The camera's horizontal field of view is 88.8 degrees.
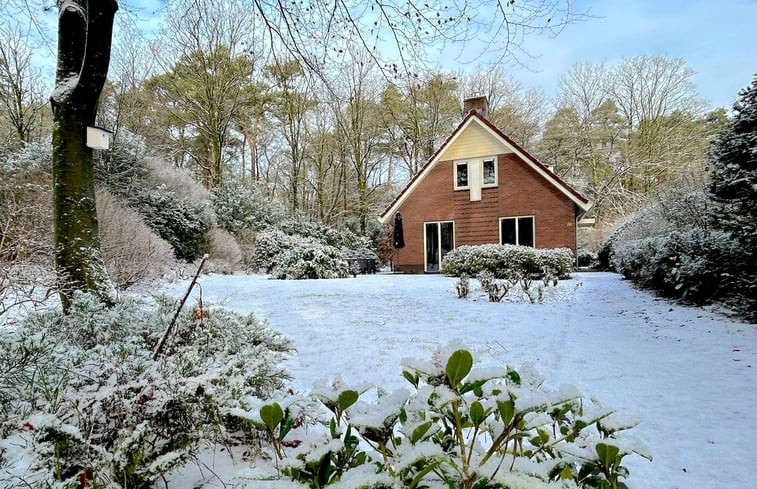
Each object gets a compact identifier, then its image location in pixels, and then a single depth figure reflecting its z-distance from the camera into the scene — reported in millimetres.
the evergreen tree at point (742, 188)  4691
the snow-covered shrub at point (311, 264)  12602
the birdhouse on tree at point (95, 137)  3939
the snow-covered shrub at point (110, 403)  1260
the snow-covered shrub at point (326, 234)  18344
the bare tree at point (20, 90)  13734
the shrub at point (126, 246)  7273
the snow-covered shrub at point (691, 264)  5430
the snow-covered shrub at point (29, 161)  9284
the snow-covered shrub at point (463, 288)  7383
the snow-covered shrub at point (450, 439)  772
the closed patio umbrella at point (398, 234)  16734
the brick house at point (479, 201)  14453
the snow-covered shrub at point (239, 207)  15852
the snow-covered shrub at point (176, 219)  12430
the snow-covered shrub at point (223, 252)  13484
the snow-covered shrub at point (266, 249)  15289
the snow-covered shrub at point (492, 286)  6883
